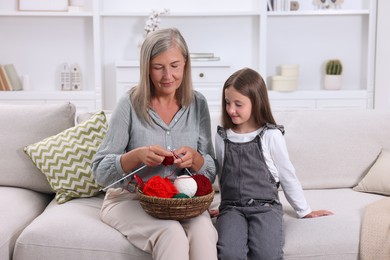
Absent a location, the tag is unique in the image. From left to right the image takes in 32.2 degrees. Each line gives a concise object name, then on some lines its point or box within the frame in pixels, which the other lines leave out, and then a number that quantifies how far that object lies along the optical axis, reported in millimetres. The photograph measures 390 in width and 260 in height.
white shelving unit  5660
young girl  2359
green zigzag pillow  2670
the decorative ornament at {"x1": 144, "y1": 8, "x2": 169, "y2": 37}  5316
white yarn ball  2113
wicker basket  2053
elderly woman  2160
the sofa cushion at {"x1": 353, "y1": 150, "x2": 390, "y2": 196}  2764
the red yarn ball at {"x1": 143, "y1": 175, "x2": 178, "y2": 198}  2084
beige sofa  2299
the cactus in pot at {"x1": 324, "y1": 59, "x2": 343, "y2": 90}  5570
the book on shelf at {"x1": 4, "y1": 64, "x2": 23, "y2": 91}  5457
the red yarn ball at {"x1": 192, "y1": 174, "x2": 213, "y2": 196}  2156
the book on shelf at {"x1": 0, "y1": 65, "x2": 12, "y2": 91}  5391
